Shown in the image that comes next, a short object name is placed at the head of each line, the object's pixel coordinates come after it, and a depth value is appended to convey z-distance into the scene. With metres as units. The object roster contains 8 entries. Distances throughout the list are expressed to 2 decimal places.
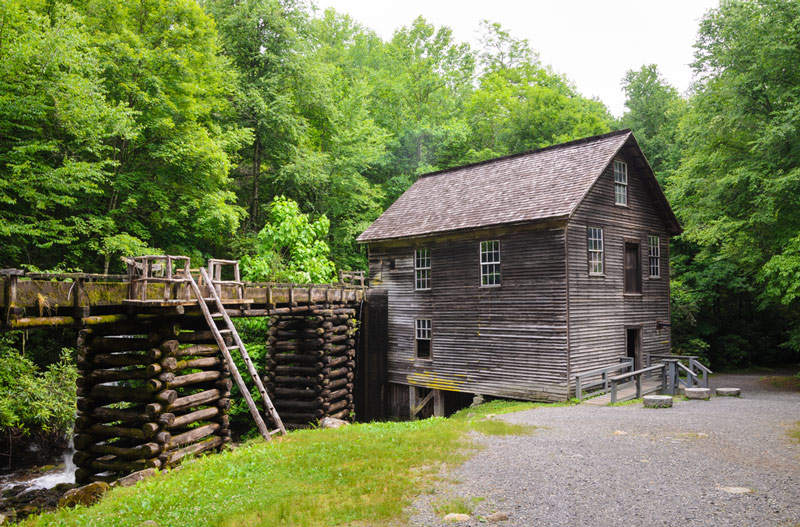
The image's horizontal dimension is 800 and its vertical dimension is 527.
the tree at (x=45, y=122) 16.50
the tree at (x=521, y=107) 36.62
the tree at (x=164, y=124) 21.44
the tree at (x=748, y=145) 19.58
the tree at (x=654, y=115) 36.97
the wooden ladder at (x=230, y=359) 11.43
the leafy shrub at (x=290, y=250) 23.91
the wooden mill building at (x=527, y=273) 17.81
